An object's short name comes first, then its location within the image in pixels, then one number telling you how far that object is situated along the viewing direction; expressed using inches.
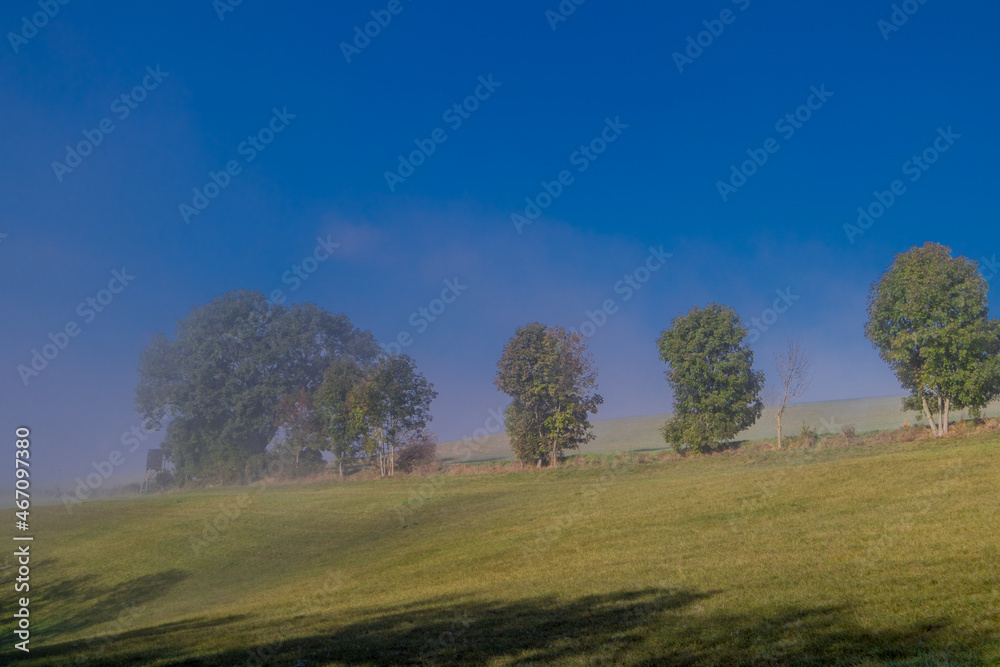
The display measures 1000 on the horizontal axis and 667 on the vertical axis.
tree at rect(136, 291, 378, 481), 3230.8
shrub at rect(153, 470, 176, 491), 3319.4
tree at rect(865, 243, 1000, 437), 1610.5
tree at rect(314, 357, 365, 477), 2760.8
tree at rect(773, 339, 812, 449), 2024.9
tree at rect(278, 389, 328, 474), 2984.7
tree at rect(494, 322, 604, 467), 2315.5
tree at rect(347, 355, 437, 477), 2610.7
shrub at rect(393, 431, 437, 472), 2615.7
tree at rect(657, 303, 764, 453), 2048.5
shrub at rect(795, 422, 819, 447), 1898.4
